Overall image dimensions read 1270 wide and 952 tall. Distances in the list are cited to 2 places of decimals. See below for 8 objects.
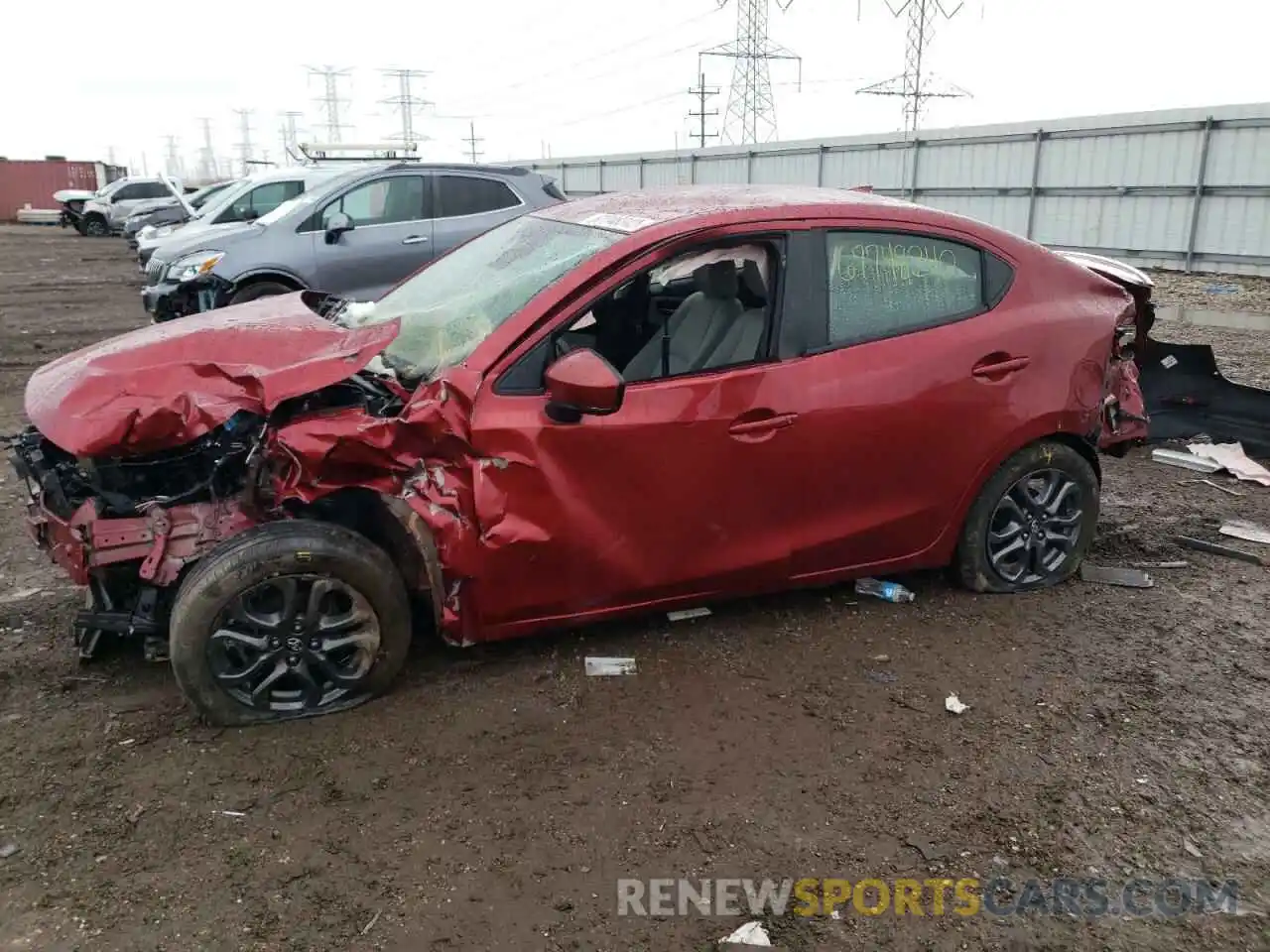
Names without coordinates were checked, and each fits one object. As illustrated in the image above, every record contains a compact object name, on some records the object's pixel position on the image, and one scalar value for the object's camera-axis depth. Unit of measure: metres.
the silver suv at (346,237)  9.55
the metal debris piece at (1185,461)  6.26
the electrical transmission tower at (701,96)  48.97
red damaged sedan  3.26
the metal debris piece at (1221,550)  4.85
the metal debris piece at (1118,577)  4.59
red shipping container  47.53
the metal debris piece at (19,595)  4.38
